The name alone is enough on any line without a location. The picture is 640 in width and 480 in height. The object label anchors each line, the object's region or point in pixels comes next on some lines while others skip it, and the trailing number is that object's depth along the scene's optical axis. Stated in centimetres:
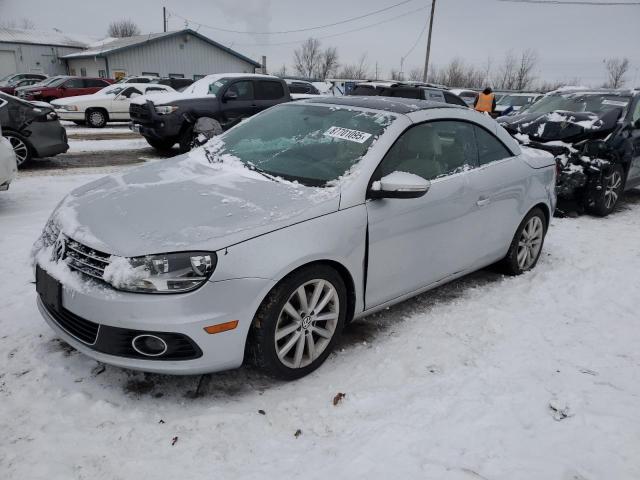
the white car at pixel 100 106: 1580
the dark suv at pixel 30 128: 810
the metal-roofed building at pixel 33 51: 3884
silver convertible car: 242
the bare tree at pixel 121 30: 8594
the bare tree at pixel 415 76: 7441
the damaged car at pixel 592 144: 664
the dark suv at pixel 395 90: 1085
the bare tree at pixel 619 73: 5762
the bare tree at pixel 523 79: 6328
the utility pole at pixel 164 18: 5628
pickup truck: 1009
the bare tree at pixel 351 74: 7631
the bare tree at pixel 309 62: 7312
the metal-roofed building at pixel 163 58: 3403
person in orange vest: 1402
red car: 1941
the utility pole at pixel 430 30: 2978
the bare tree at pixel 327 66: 7288
